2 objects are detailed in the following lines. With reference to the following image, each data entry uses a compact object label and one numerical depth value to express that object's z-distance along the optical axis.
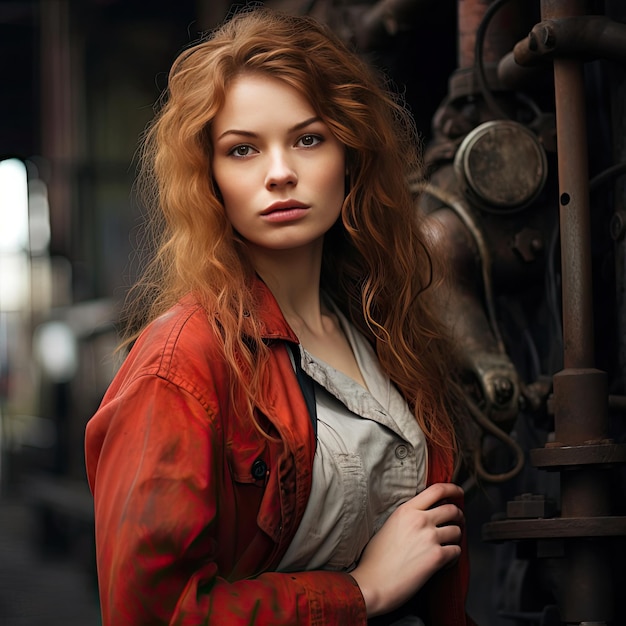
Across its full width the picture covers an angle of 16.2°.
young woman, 2.00
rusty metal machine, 2.26
